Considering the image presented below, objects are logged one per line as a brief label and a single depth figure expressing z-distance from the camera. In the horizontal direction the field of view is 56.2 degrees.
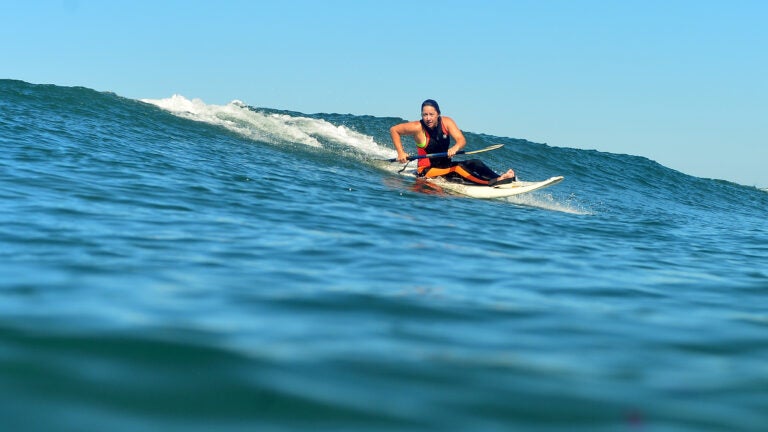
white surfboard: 11.48
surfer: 12.02
